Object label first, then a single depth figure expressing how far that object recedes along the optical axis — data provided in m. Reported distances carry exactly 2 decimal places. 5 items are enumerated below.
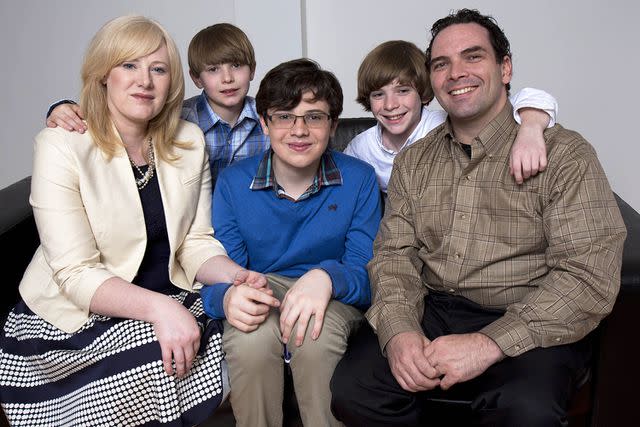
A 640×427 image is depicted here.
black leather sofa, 1.62
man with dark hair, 1.56
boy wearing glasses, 1.66
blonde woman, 1.61
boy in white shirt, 2.28
